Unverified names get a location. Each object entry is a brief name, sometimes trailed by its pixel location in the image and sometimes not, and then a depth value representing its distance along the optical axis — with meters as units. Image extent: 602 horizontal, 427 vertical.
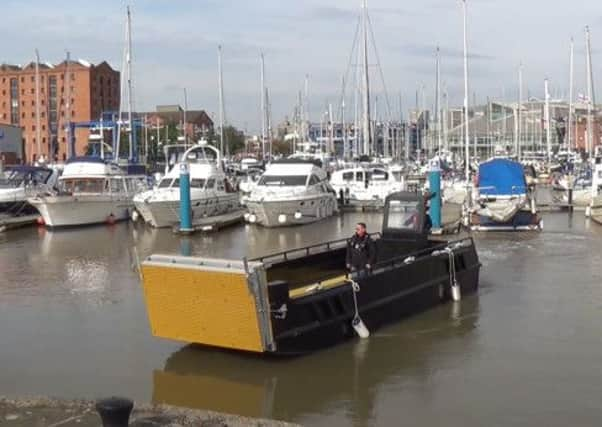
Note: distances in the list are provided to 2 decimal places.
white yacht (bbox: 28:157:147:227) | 34.22
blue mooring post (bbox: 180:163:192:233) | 31.69
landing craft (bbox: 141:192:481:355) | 11.30
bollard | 6.83
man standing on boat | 13.91
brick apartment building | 133.50
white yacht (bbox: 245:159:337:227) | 34.75
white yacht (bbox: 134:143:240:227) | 34.08
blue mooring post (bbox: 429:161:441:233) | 29.78
